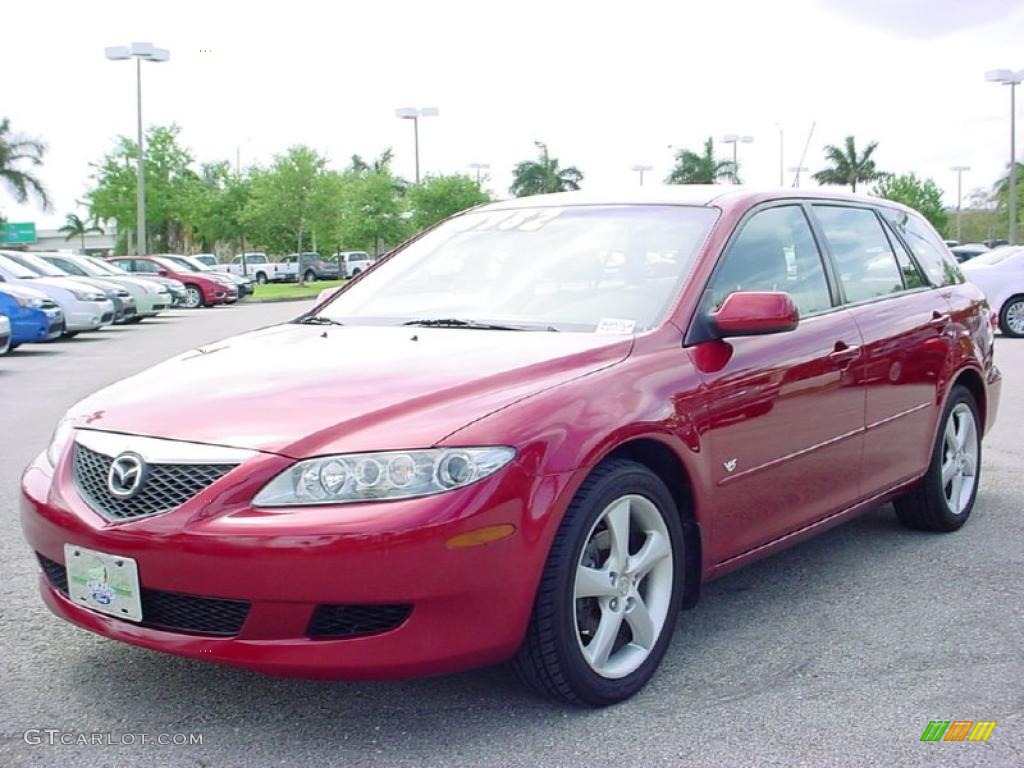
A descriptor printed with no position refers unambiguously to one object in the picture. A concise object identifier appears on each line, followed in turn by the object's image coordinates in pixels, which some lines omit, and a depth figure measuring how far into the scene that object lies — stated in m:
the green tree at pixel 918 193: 70.38
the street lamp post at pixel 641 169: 62.15
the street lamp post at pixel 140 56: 34.91
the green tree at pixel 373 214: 57.69
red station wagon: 3.01
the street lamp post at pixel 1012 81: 41.84
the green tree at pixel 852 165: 71.12
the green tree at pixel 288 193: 51.62
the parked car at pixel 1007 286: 17.58
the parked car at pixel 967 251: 33.94
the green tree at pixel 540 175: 63.91
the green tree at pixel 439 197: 55.34
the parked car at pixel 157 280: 24.12
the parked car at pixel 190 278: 31.52
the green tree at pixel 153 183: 52.03
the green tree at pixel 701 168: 64.25
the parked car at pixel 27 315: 16.55
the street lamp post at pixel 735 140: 42.50
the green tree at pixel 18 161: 56.84
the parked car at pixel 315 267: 60.47
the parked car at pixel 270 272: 61.91
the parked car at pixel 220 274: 33.72
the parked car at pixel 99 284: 19.86
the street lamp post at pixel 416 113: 53.56
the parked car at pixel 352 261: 62.62
